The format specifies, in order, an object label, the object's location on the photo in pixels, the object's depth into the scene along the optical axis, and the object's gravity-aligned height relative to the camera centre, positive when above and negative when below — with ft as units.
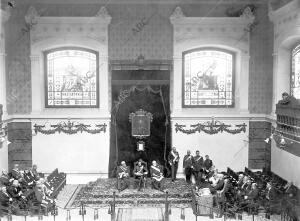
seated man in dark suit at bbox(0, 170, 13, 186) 47.85 -8.93
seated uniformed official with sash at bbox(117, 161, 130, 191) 52.53 -9.38
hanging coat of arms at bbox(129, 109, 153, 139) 61.31 -3.20
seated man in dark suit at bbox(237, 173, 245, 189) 47.73 -9.08
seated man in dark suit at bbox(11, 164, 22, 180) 50.67 -8.77
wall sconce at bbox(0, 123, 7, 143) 53.98 -4.28
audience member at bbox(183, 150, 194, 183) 56.90 -8.59
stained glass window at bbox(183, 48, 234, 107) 62.85 +3.06
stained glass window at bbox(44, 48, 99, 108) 62.34 +3.06
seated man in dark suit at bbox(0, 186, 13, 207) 43.91 -9.97
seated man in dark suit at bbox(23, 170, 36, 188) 49.90 -9.39
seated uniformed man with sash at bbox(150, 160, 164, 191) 52.70 -9.28
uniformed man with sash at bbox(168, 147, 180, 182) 57.61 -8.01
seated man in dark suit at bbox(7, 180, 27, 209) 45.06 -9.98
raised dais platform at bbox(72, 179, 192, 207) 48.78 -11.21
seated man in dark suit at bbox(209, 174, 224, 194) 48.16 -9.50
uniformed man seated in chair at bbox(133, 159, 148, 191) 52.85 -8.95
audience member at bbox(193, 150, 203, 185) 56.44 -8.68
